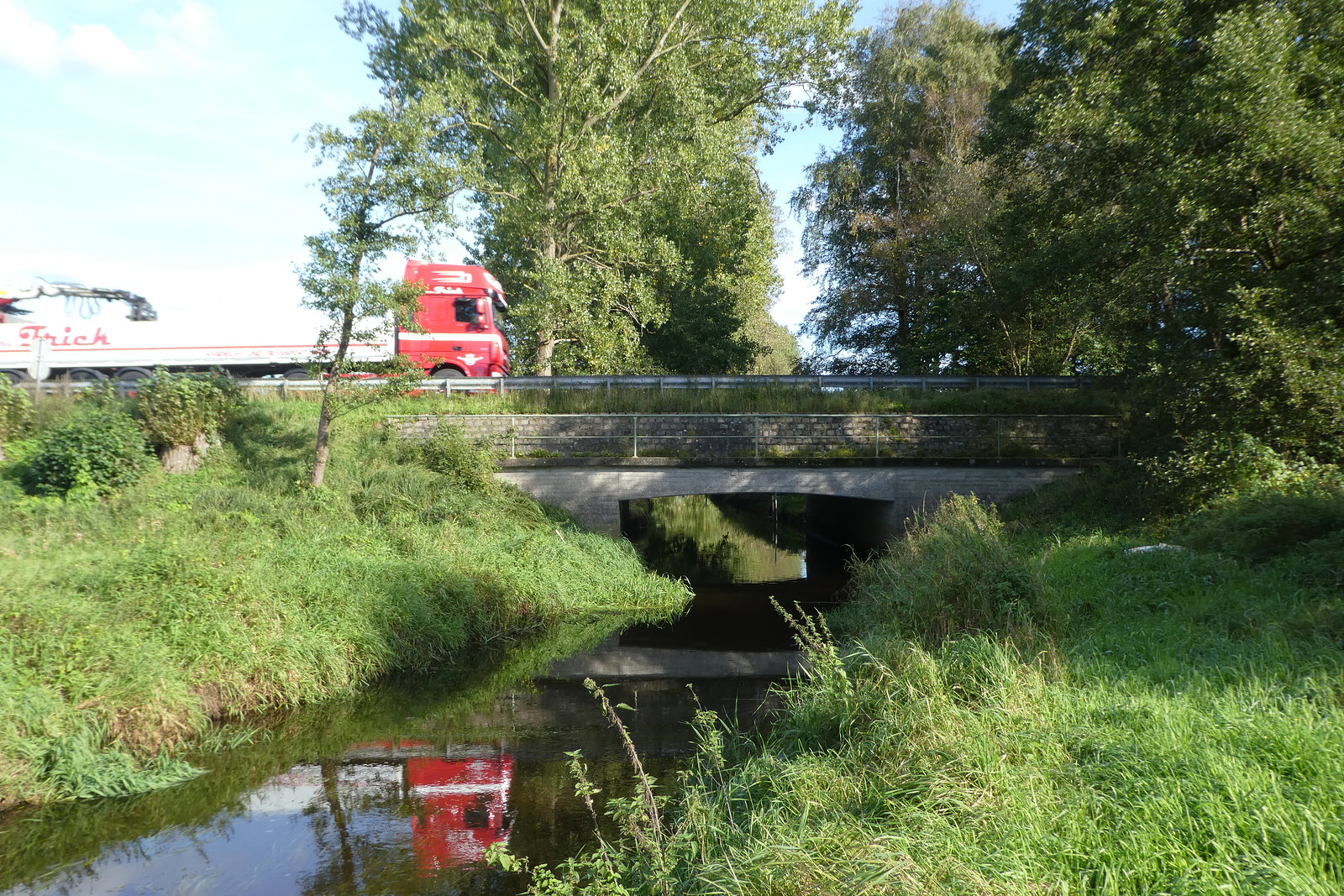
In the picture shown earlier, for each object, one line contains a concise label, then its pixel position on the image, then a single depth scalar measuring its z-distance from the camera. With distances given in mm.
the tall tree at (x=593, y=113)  18781
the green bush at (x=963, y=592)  7465
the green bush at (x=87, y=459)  12359
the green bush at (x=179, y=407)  14164
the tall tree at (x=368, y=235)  12836
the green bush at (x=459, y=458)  15023
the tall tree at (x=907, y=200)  22766
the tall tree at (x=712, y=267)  22938
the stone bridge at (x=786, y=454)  15938
